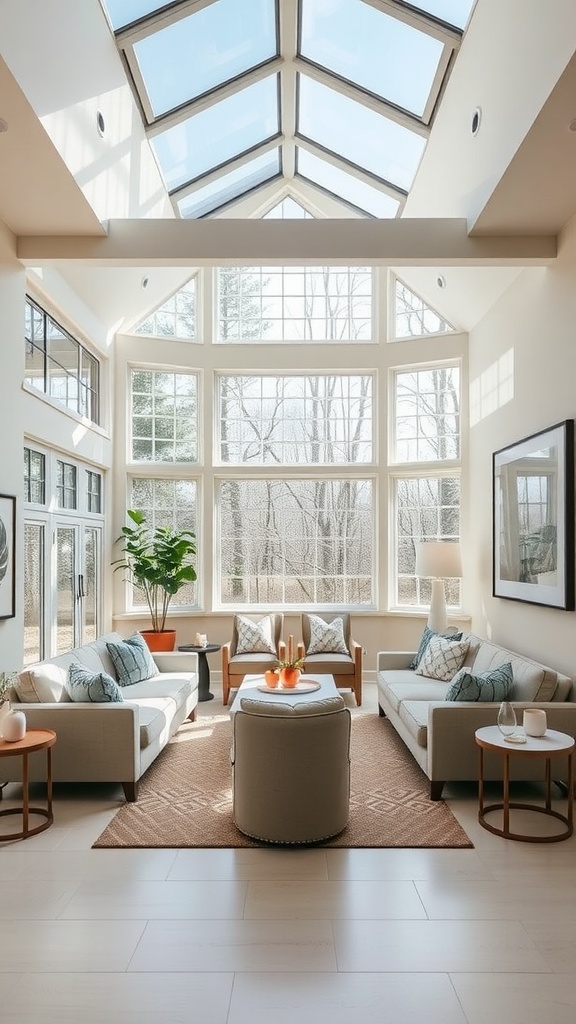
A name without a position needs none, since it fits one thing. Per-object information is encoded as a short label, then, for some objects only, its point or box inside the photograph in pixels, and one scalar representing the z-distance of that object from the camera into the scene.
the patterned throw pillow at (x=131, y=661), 5.84
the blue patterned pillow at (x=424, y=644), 6.53
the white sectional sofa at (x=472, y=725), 4.43
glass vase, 3.91
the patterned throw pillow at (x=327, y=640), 7.35
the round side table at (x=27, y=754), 3.85
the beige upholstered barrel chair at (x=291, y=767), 3.66
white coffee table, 5.44
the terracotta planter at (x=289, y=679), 5.70
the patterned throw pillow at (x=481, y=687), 4.64
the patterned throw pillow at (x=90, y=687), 4.55
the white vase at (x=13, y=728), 3.96
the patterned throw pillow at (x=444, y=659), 6.10
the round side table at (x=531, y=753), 3.78
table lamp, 6.93
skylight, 4.94
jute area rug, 3.86
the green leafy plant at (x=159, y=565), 7.59
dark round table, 7.32
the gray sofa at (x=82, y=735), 4.40
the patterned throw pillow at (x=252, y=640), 7.41
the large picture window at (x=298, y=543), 8.44
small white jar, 4.01
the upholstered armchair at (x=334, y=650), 7.03
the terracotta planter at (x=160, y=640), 7.48
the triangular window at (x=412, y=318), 8.15
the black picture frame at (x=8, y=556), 4.88
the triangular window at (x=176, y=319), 8.40
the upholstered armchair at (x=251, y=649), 7.09
